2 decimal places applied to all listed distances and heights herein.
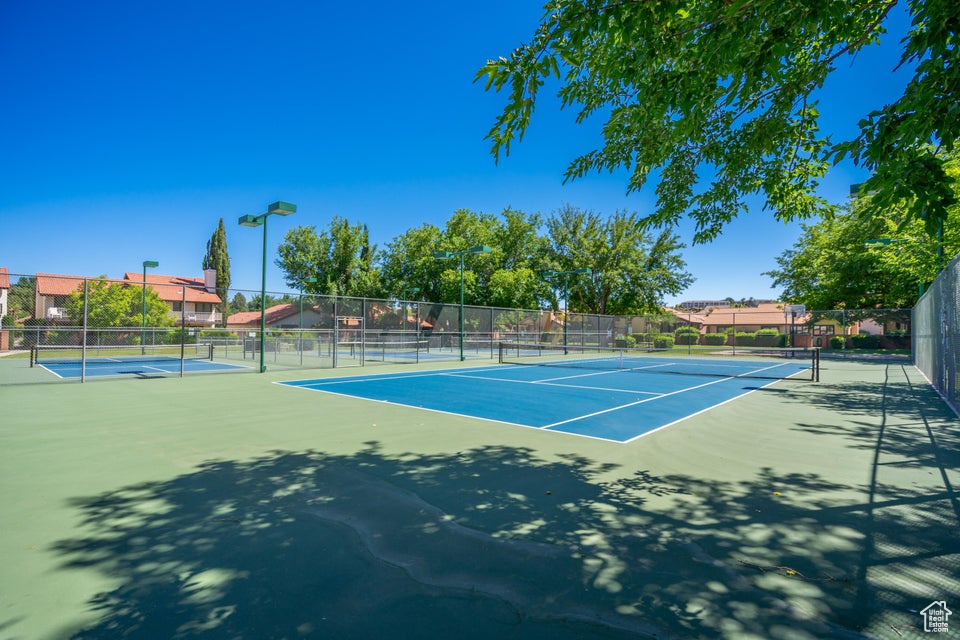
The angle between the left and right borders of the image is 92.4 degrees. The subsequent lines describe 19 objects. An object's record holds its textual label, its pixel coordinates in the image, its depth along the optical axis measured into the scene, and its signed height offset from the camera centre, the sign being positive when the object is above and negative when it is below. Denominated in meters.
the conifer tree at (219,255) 75.25 +12.09
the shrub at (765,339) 43.94 -0.53
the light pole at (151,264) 25.07 +3.54
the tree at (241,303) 74.25 +4.38
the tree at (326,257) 56.25 +8.96
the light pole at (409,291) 52.72 +4.45
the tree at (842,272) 32.81 +4.93
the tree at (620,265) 46.28 +6.89
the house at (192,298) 50.50 +3.78
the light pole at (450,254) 24.24 +4.31
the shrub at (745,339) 45.69 -0.61
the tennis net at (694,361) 20.33 -1.66
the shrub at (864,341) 33.69 -0.50
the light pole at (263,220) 16.05 +4.16
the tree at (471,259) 47.59 +8.06
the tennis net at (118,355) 23.00 -1.69
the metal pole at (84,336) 13.31 -0.25
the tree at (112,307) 14.77 +0.78
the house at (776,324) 35.00 +1.07
